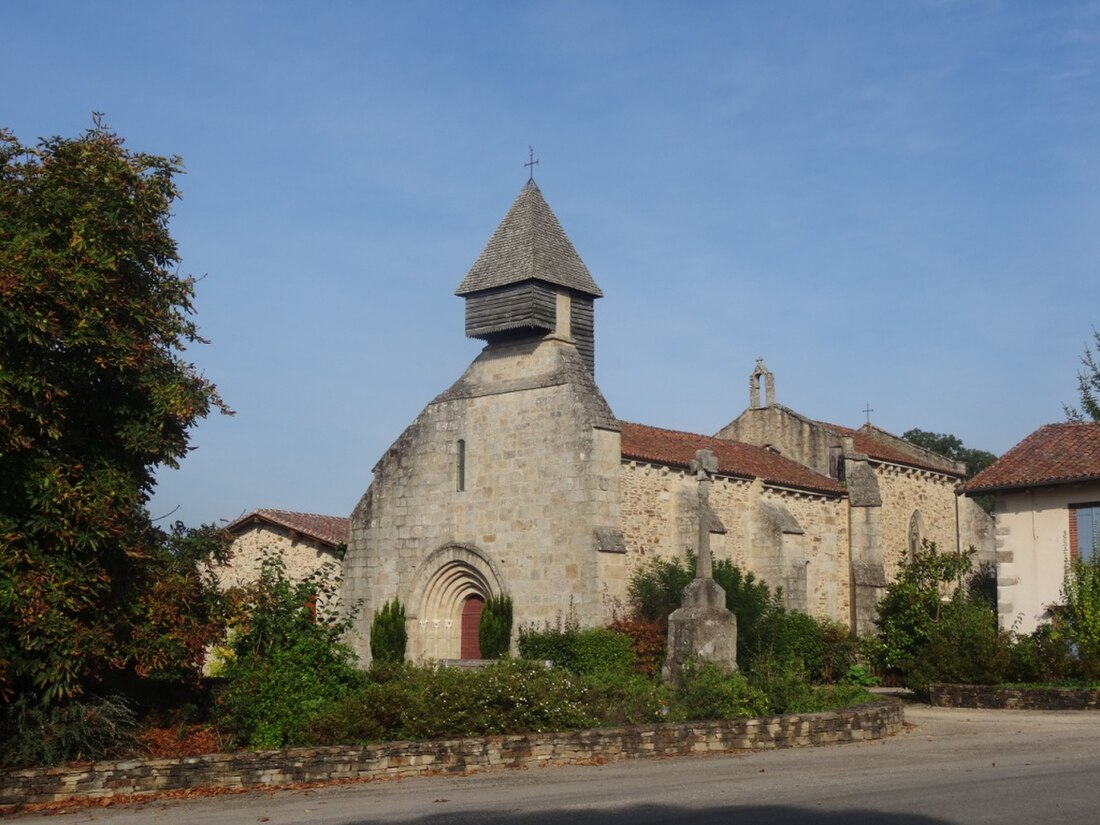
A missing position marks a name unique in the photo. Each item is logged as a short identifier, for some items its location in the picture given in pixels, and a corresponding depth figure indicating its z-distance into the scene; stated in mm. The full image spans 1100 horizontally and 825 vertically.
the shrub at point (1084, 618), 20375
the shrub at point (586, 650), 24875
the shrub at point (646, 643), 25297
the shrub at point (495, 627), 27203
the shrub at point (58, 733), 12938
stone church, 27156
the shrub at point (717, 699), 16172
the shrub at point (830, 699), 17000
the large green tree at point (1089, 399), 41375
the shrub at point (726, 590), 26531
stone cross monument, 19500
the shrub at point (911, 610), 23078
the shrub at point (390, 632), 29047
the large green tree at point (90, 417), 12898
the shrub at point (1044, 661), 20516
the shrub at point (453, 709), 14391
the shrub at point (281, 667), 14922
